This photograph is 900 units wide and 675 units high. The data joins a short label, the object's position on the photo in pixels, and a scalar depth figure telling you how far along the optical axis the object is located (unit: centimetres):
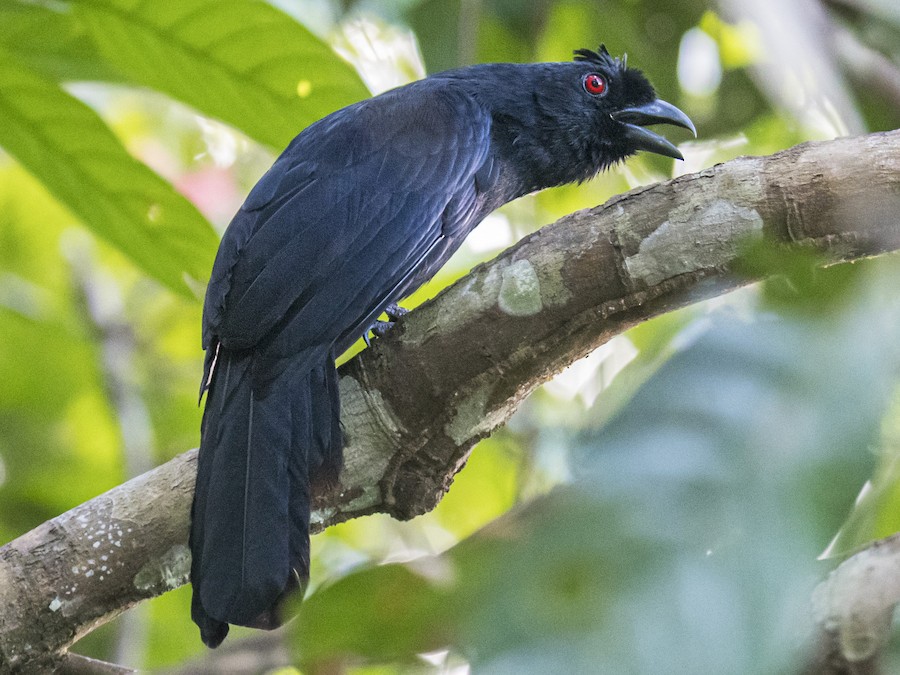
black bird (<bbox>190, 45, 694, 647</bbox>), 431
